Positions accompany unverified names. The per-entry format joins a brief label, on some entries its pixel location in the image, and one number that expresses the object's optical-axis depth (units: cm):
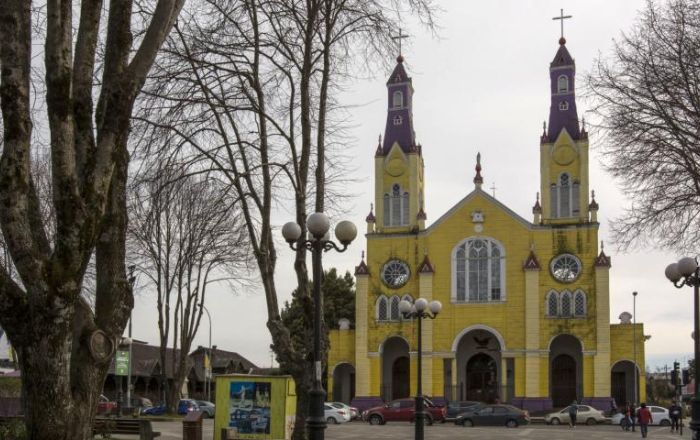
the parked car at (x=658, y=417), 4856
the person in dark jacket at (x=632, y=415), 4197
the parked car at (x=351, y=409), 4934
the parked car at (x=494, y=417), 4478
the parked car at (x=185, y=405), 4973
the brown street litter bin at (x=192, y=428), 2159
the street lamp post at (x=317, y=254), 1343
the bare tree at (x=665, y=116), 1911
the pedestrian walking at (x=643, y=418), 3544
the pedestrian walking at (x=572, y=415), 4541
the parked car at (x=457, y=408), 4845
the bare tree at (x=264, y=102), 1886
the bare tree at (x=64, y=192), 977
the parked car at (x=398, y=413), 4684
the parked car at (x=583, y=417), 4856
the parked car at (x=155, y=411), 4757
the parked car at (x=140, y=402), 5572
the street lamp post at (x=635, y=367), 5306
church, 5397
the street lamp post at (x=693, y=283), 1606
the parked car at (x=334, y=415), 4725
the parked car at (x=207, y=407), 4953
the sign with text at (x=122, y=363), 3838
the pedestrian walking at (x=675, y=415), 4041
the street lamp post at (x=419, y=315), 2220
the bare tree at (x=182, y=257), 3603
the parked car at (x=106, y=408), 4349
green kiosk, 2134
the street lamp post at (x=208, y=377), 6062
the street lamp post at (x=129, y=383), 3625
